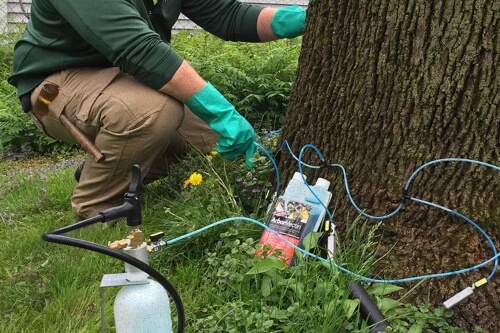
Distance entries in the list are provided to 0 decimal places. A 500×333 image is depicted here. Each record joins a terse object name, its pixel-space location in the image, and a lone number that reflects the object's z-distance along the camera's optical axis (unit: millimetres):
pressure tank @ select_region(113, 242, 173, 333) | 1450
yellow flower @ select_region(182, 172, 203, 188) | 2545
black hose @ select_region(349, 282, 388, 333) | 1768
